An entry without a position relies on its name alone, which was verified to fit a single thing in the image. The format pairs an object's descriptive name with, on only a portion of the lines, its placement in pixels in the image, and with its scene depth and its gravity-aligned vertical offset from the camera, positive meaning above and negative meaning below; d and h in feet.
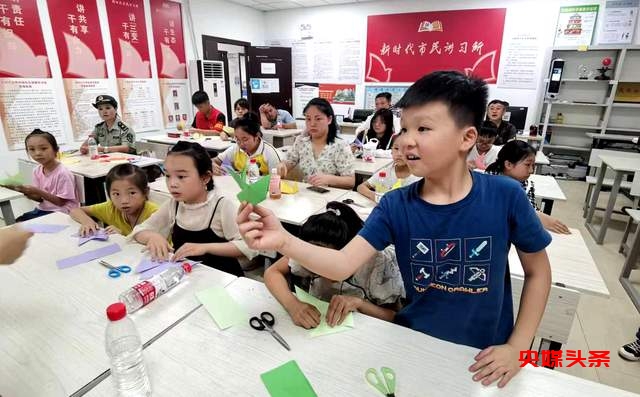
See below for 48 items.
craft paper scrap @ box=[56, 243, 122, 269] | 4.49 -2.15
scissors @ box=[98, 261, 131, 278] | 4.25 -2.15
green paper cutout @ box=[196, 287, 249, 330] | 3.43 -2.16
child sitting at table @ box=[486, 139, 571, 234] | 7.77 -1.33
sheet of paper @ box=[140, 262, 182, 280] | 4.24 -2.16
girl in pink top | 8.68 -2.24
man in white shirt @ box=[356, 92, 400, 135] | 17.21 -0.15
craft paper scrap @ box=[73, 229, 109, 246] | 5.14 -2.12
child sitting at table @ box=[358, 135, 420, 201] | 7.80 -1.83
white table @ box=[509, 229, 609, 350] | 4.82 -2.55
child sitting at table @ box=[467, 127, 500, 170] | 10.72 -1.67
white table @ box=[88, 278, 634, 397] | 2.68 -2.19
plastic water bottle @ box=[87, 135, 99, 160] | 12.10 -1.96
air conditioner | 20.27 +0.95
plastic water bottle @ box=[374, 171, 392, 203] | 8.21 -2.01
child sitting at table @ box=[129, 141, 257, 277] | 5.31 -1.92
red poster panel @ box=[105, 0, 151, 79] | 16.52 +2.74
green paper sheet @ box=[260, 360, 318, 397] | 2.65 -2.20
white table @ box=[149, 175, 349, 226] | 6.99 -2.33
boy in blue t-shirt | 2.83 -1.20
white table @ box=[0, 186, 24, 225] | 8.08 -2.58
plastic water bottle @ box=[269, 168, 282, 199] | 8.09 -2.10
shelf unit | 18.30 -0.08
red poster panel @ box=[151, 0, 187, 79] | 18.39 +3.08
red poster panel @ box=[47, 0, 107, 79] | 14.57 +2.40
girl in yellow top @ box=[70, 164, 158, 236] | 6.31 -2.00
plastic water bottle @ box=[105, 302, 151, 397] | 2.60 -2.07
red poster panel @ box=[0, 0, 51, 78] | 13.01 +1.94
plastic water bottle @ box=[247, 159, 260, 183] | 9.32 -2.01
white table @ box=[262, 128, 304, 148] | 18.39 -2.01
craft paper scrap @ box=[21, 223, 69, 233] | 5.48 -2.13
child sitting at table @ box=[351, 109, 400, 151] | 14.98 -1.20
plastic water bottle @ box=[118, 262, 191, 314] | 3.60 -2.08
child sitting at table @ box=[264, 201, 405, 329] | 4.17 -2.17
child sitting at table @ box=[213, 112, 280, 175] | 10.11 -1.62
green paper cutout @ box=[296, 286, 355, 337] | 3.31 -2.17
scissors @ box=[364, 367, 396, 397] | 2.65 -2.18
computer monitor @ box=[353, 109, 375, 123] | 22.15 -1.02
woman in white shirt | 9.34 -1.56
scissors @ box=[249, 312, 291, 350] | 3.24 -2.16
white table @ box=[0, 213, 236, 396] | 2.81 -2.20
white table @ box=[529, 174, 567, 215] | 8.68 -2.28
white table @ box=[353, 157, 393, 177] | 11.05 -2.21
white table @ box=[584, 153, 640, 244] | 11.40 -2.61
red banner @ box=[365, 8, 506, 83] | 19.58 +3.34
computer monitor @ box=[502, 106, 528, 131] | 18.70 -0.77
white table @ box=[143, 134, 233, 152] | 14.60 -2.02
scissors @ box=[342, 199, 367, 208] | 7.86 -2.34
